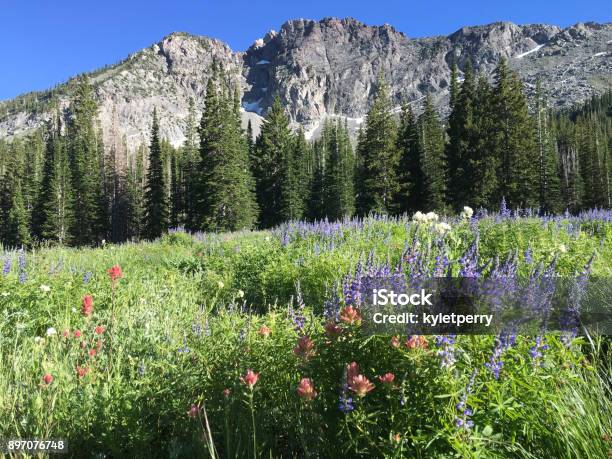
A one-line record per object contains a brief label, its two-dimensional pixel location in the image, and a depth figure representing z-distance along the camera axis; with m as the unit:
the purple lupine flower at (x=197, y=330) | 3.22
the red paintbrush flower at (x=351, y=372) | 1.73
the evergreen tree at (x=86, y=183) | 48.41
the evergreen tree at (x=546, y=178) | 36.69
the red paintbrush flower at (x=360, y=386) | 1.66
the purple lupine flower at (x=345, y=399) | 1.73
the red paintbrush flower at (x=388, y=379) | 1.74
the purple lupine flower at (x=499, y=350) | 1.93
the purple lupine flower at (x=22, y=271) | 5.00
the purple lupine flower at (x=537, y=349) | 2.05
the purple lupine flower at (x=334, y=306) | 2.69
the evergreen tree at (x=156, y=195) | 44.56
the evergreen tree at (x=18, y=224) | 46.41
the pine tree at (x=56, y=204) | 44.81
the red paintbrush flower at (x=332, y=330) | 2.08
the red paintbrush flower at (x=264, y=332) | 2.79
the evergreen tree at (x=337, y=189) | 43.38
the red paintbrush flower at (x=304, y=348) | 2.02
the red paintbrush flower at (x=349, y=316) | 2.00
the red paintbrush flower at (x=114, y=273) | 2.66
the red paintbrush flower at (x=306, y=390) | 1.79
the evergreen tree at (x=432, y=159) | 34.74
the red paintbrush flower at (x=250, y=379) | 1.87
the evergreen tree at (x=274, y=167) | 40.97
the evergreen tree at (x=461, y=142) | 29.58
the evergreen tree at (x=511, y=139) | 28.55
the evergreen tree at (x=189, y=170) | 42.06
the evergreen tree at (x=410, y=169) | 35.56
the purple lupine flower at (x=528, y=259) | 4.41
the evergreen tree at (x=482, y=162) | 28.47
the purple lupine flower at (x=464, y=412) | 1.67
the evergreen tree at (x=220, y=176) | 32.06
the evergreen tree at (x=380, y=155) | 31.03
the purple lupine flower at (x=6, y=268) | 5.22
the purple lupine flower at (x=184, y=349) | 2.98
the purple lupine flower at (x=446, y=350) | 1.77
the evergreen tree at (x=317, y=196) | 46.97
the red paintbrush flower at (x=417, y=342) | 1.81
